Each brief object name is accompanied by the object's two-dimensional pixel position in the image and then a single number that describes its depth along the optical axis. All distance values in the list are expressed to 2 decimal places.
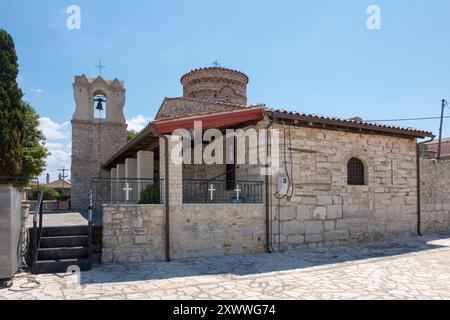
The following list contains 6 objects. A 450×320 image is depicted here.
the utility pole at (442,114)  23.83
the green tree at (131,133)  32.56
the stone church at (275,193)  7.54
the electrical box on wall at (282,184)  8.67
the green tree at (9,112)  14.30
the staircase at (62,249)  6.45
